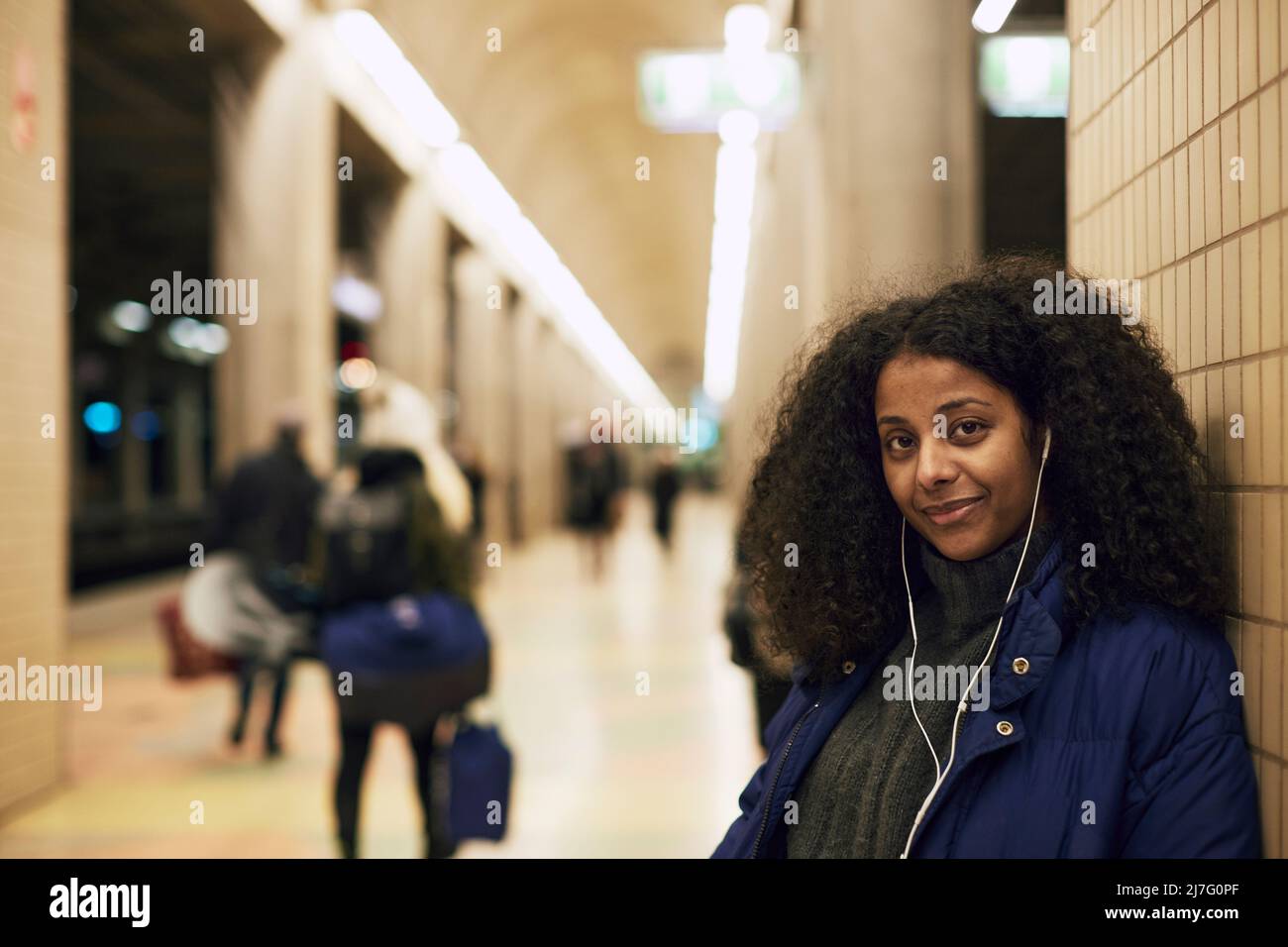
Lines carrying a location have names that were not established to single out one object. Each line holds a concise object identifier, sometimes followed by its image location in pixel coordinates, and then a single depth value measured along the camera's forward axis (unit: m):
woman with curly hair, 1.46
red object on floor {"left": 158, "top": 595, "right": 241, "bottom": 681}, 6.27
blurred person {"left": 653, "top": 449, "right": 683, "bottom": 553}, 18.86
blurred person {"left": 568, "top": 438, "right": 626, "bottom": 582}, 17.14
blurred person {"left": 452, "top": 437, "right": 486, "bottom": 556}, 15.13
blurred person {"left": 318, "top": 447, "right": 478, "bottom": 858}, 4.08
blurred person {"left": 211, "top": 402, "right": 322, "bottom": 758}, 6.84
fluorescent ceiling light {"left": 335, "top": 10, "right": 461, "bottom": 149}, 11.18
